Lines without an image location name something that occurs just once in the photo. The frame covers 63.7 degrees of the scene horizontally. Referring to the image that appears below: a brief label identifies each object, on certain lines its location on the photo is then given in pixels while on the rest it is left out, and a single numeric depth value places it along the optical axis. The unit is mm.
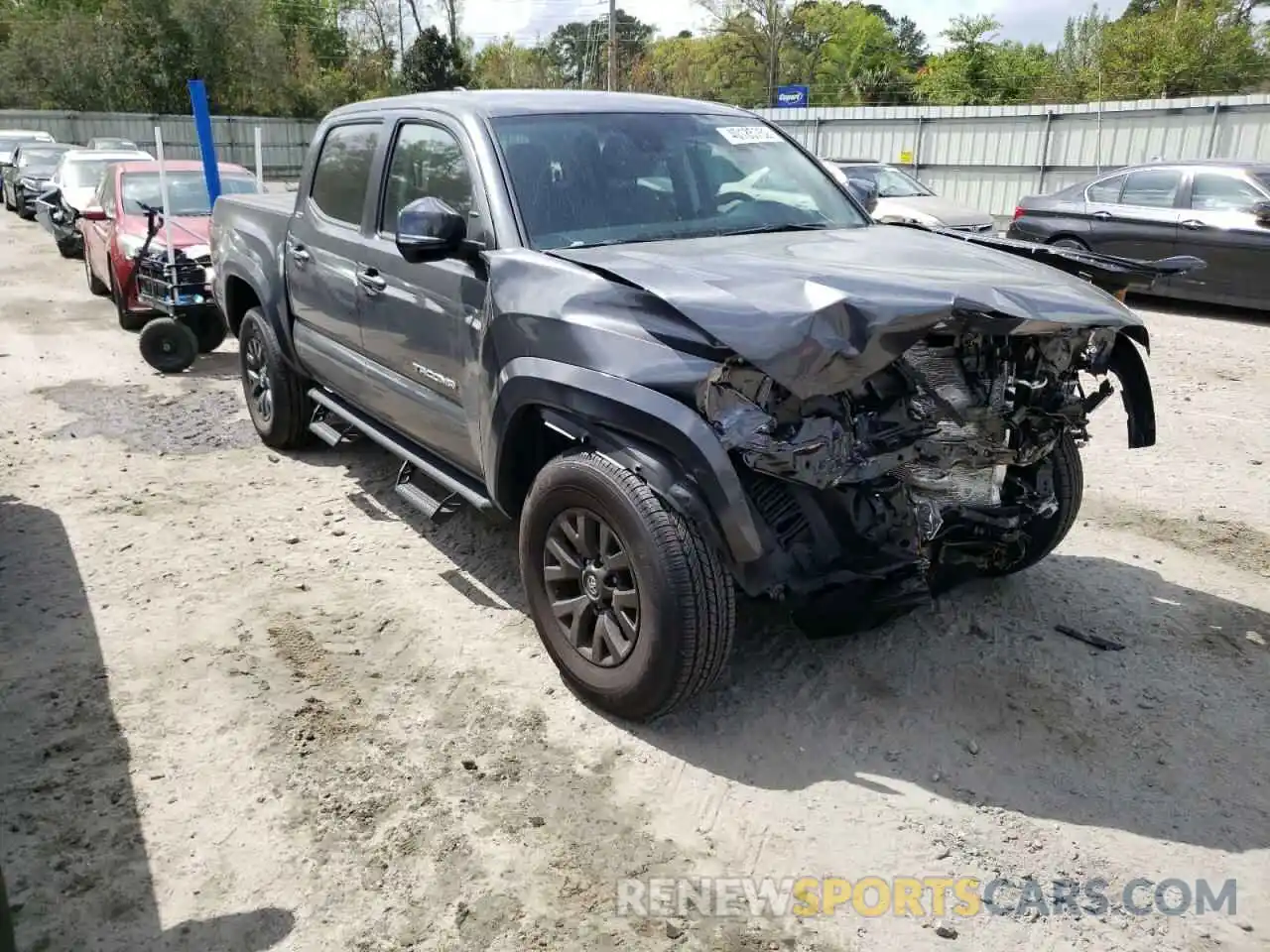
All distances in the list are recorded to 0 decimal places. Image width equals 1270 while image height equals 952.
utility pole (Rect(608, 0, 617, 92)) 35188
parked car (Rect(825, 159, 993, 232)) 13234
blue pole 9914
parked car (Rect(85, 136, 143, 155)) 21969
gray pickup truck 2963
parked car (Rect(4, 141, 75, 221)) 20297
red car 9680
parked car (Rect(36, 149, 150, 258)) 14953
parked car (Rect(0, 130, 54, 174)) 26156
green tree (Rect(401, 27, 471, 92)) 47000
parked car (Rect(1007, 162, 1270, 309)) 10266
